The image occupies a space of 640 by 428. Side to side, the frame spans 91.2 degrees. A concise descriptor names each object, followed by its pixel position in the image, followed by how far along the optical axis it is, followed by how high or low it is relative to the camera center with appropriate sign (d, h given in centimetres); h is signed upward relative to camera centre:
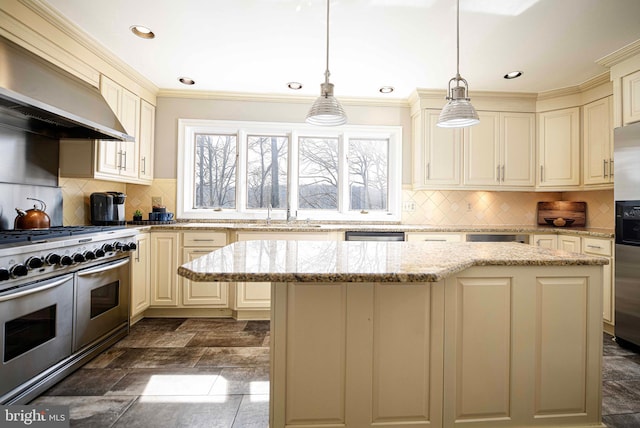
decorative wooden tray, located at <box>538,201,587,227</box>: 365 +9
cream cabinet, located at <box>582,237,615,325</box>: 270 -48
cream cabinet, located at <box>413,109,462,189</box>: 353 +74
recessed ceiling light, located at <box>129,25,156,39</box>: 238 +141
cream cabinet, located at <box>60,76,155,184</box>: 269 +58
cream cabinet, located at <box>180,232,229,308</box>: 312 -72
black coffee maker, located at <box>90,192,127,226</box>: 292 +4
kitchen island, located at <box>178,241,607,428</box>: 137 -57
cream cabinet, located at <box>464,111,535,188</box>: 354 +75
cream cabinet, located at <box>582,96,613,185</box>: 305 +79
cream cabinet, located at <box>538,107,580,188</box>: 338 +78
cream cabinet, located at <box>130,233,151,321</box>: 284 -60
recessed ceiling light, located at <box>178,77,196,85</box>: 327 +142
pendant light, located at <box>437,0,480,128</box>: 172 +60
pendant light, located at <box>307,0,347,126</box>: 170 +60
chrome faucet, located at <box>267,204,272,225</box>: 361 +0
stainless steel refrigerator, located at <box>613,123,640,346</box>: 243 -10
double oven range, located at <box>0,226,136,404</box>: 162 -56
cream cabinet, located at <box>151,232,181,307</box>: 310 -53
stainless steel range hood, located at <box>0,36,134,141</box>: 182 +73
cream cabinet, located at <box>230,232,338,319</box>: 310 -74
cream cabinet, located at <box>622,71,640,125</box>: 255 +101
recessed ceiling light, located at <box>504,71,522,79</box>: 304 +142
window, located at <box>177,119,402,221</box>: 375 +54
